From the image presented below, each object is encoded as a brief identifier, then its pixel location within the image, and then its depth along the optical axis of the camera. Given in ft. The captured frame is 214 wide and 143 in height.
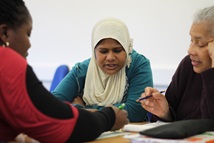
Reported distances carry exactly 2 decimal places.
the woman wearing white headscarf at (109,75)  11.92
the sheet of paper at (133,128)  10.32
